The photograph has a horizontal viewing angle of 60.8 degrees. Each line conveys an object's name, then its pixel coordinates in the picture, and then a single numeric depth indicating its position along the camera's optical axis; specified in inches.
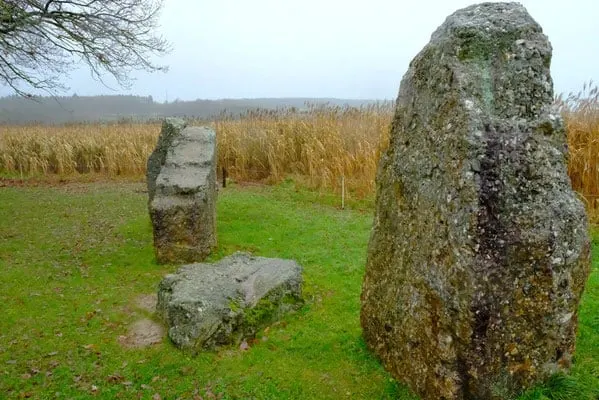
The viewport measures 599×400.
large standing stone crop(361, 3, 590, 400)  106.8
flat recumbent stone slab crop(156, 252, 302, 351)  154.6
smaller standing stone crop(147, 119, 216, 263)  236.8
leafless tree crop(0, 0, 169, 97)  356.8
